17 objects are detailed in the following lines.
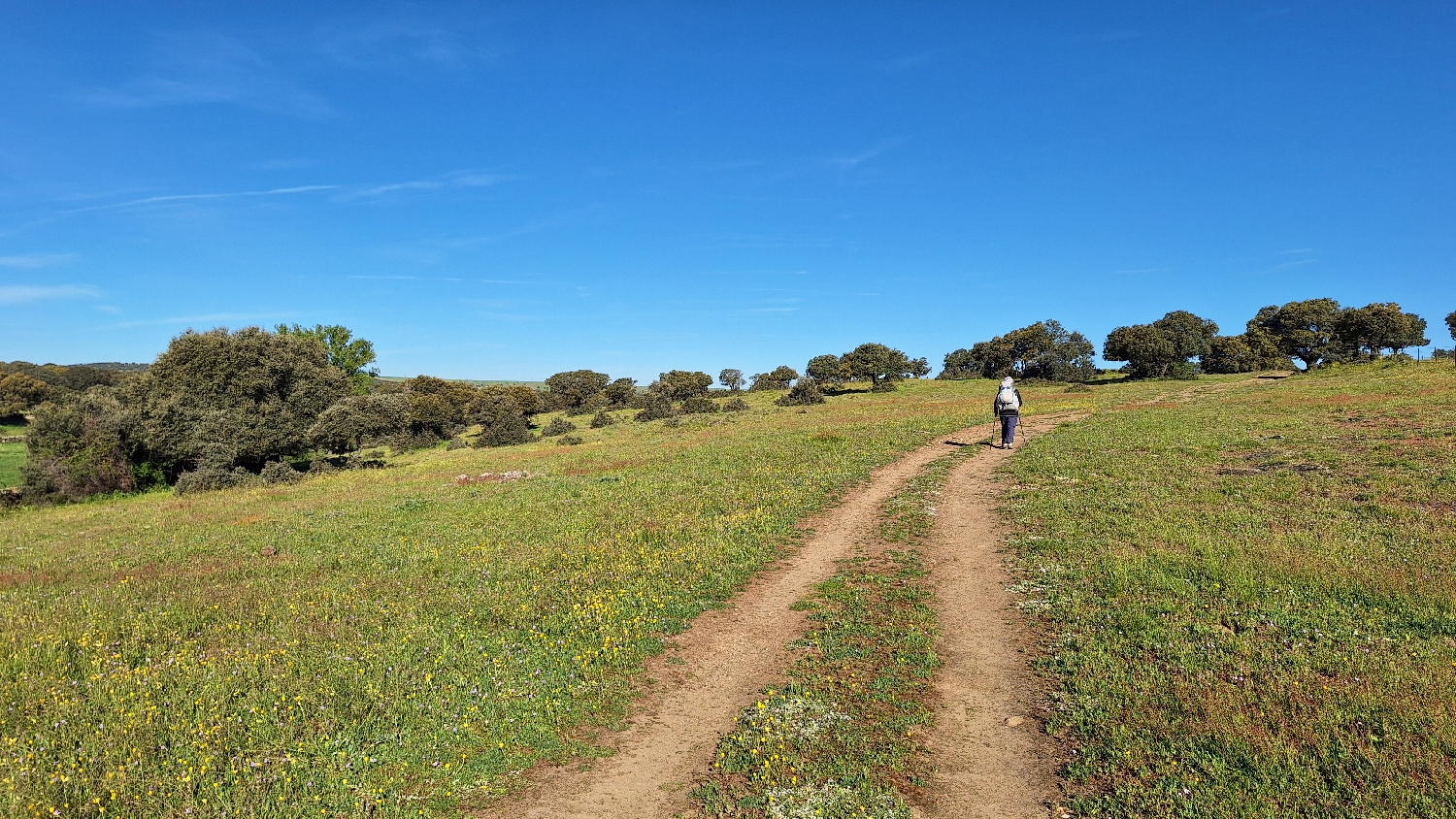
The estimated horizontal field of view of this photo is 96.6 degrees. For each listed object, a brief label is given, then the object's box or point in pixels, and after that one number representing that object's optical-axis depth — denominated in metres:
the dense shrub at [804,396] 79.75
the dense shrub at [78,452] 38.88
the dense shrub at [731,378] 115.94
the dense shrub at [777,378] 115.31
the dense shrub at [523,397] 97.00
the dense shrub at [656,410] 78.06
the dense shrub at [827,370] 95.12
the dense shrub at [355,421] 44.56
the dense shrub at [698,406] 79.50
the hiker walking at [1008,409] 28.92
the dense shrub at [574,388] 103.38
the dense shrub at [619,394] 103.50
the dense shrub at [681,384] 93.31
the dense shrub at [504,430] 65.25
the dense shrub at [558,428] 69.00
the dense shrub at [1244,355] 88.88
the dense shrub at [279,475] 41.38
